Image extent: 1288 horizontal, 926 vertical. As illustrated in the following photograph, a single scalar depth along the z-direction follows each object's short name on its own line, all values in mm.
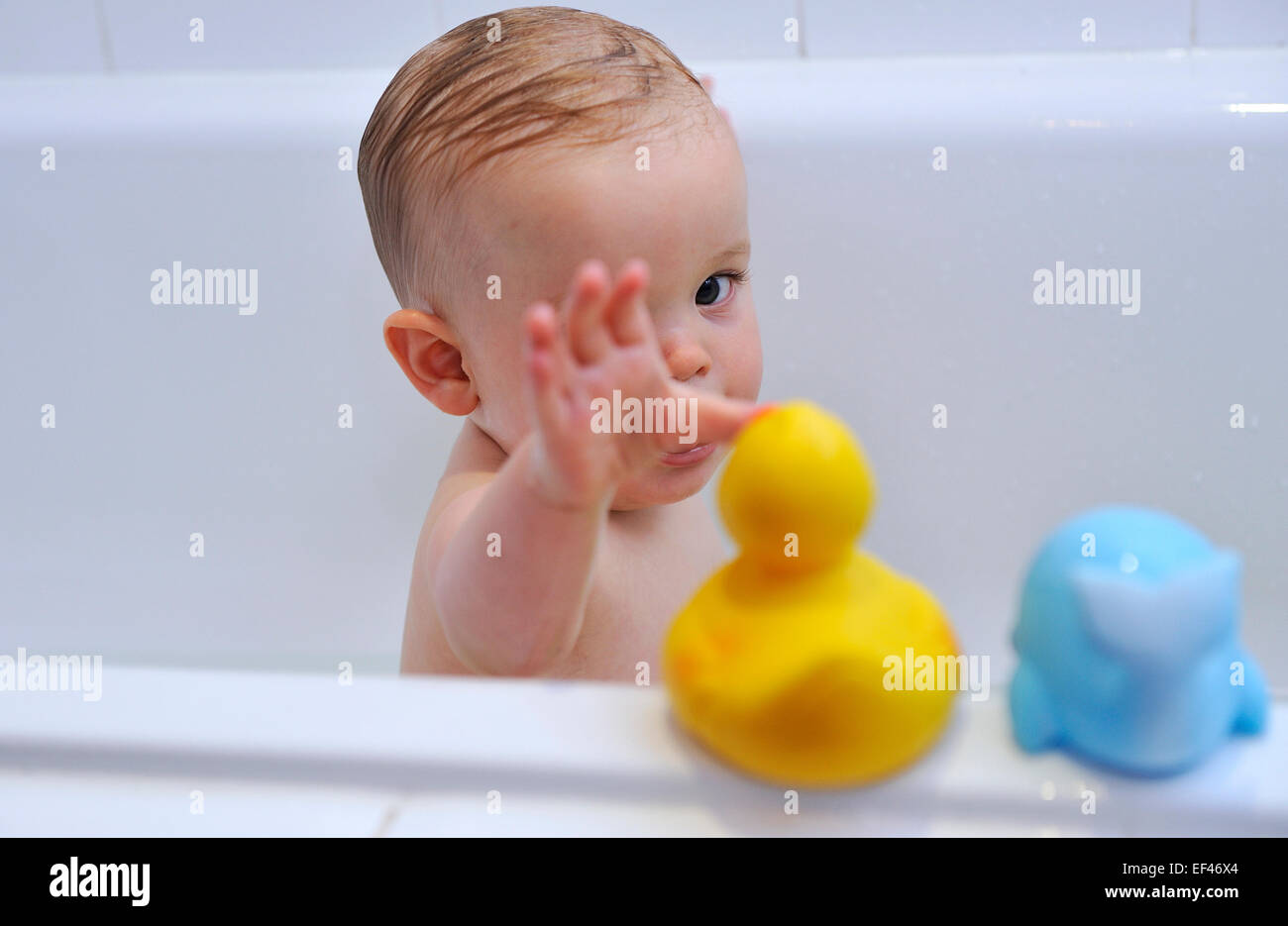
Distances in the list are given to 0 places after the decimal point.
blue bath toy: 428
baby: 635
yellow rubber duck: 452
